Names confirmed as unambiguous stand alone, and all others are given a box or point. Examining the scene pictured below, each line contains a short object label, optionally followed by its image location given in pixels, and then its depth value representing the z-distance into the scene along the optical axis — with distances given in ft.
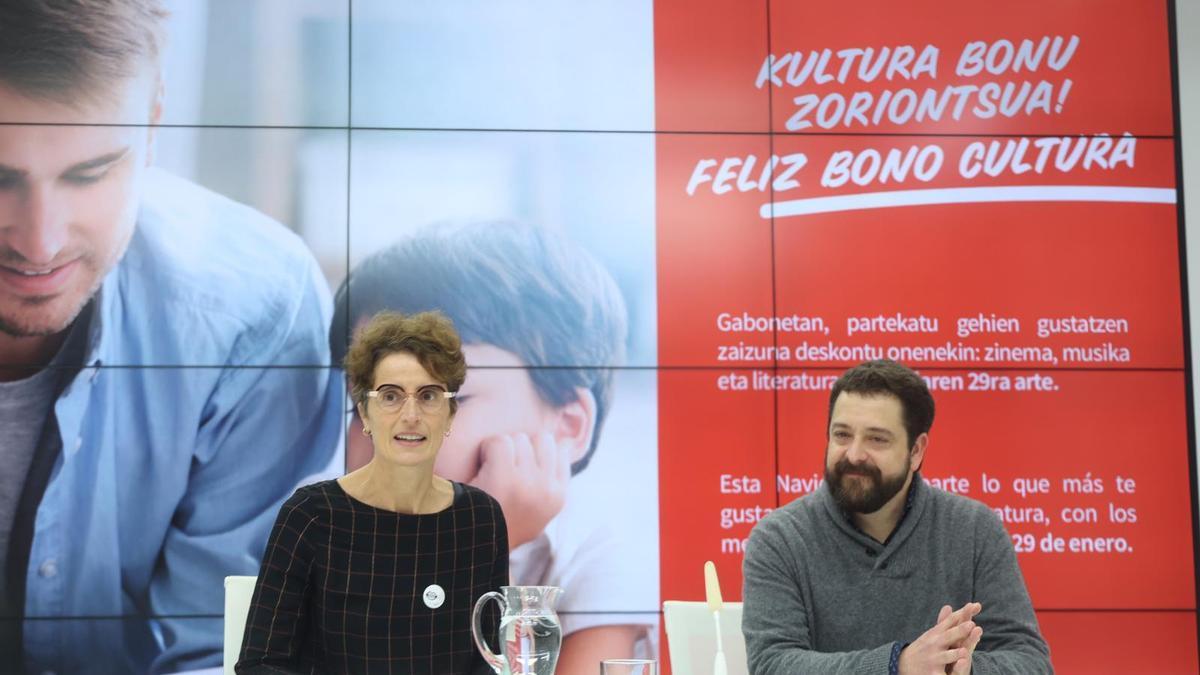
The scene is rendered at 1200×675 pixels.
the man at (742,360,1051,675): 7.97
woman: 7.36
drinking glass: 5.33
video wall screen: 13.14
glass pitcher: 5.61
